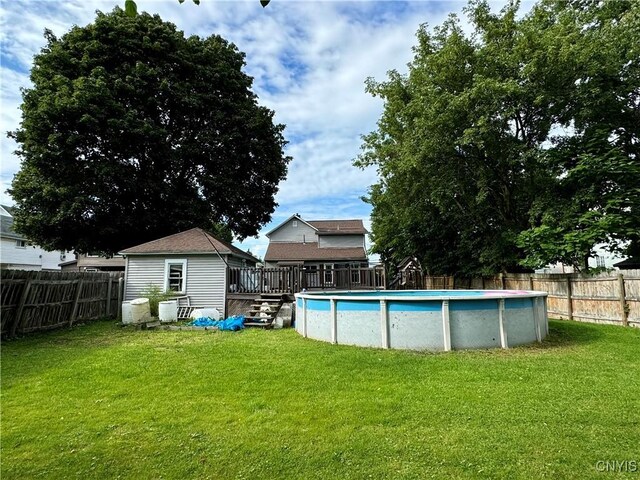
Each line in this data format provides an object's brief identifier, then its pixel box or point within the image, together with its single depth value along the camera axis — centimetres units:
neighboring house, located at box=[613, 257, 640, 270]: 1928
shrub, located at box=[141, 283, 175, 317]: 1377
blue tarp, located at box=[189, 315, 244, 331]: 1130
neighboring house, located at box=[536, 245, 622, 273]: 2301
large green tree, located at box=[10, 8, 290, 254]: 1773
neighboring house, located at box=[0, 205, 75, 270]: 2672
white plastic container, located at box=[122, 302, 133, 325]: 1211
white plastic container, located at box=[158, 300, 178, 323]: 1251
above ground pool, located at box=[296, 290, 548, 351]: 737
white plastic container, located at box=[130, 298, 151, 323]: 1212
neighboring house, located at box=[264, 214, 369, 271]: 2609
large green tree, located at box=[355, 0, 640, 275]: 1188
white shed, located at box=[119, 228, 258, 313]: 1513
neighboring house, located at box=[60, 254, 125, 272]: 3291
